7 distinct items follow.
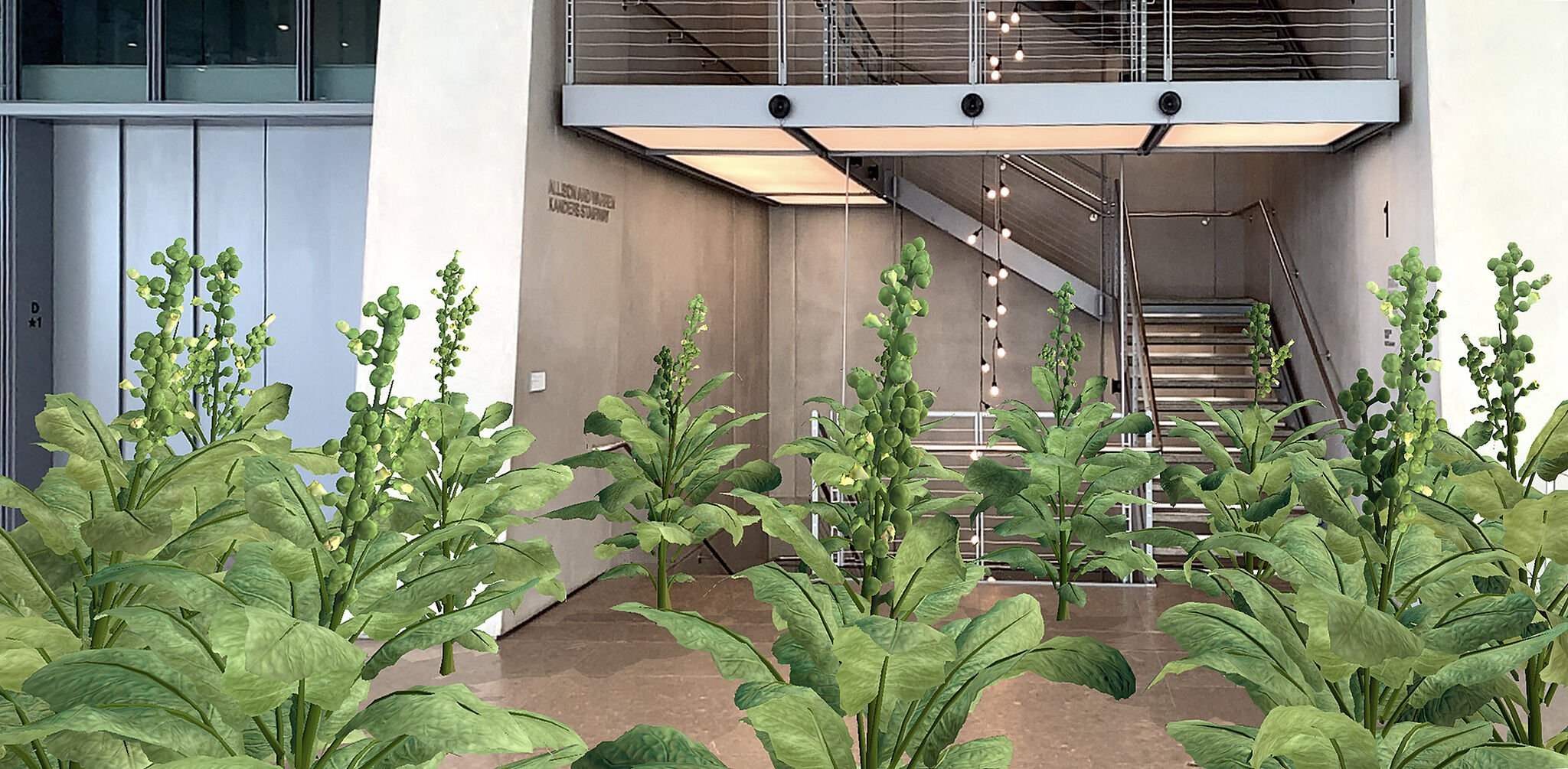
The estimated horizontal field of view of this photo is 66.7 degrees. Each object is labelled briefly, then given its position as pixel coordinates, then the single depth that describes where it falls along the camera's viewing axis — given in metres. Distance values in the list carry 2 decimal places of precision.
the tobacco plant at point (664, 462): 5.32
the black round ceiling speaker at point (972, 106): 6.50
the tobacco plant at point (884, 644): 2.08
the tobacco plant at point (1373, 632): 2.08
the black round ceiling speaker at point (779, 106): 6.57
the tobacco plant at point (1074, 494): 5.07
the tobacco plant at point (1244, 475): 4.72
